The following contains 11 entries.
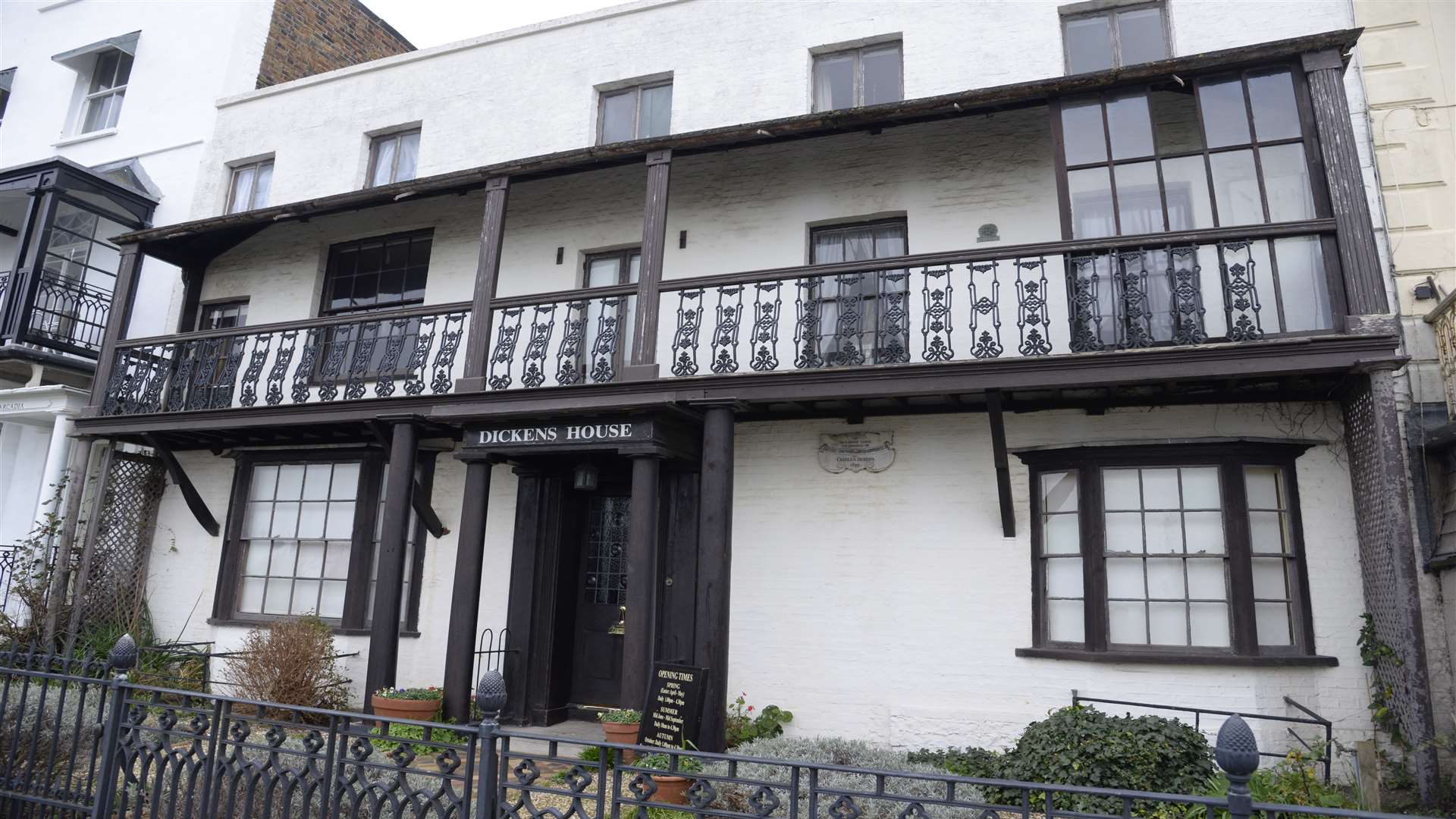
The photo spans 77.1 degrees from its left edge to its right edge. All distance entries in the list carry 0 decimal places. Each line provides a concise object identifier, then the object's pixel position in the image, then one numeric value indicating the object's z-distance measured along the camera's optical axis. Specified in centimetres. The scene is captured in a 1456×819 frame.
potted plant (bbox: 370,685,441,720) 890
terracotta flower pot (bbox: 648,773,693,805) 675
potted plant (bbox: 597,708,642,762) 756
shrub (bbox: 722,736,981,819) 611
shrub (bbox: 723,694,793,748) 865
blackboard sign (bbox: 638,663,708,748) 730
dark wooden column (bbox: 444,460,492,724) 899
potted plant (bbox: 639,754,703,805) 675
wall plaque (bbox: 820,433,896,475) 923
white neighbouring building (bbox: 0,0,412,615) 1293
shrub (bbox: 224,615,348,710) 930
